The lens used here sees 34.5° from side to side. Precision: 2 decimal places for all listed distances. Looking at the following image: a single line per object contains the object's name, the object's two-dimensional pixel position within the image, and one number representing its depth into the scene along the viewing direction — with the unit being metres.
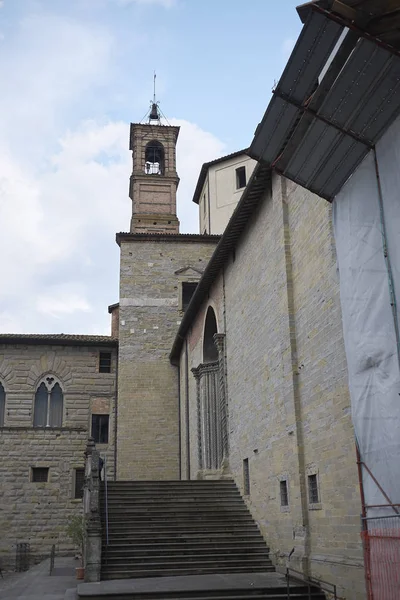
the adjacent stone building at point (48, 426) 24.25
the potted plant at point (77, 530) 19.16
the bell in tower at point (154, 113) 36.41
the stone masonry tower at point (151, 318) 26.20
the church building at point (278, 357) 8.38
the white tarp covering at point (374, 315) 8.09
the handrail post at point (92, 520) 12.96
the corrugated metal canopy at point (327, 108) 8.09
